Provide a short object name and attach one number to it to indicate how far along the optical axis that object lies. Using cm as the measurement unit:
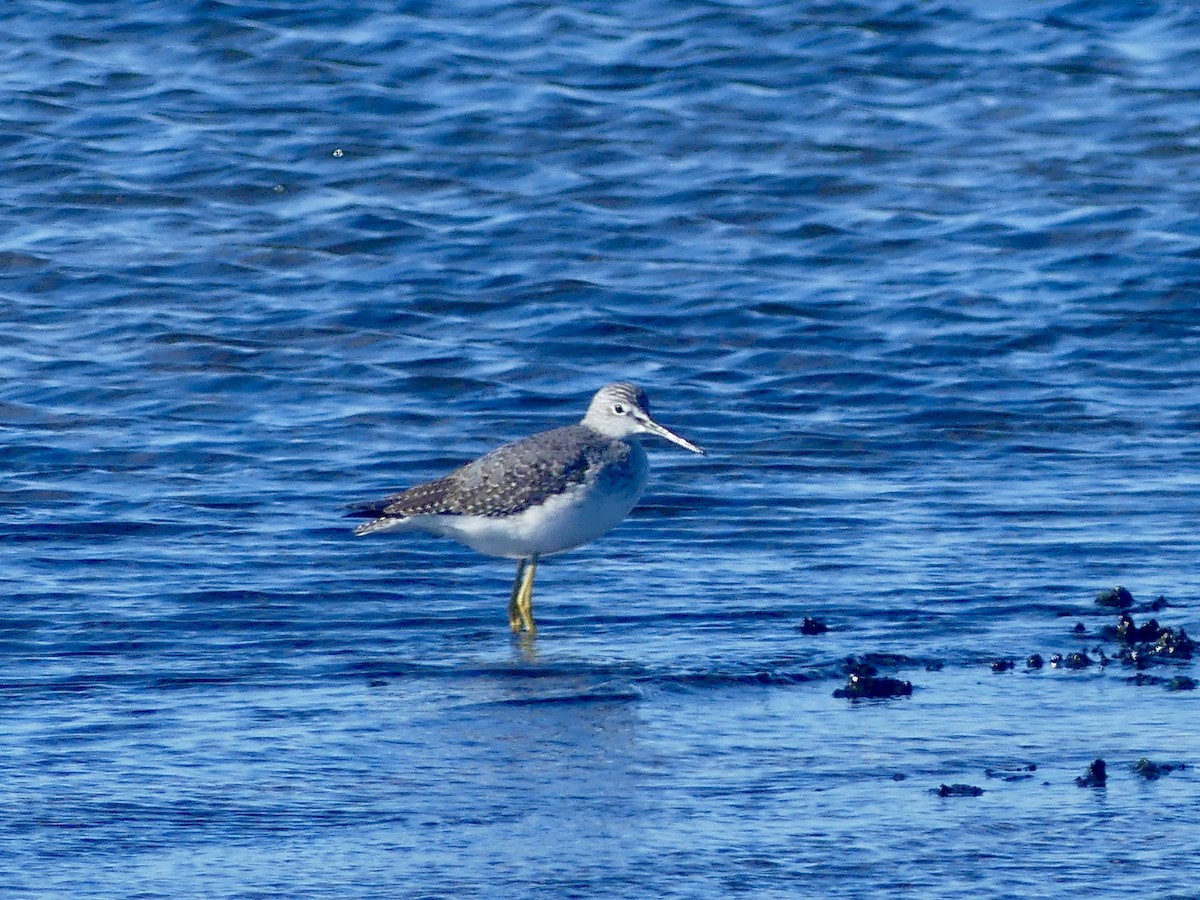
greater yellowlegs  2016
